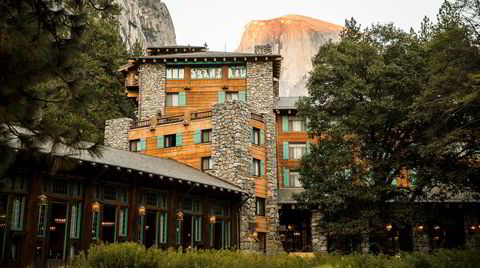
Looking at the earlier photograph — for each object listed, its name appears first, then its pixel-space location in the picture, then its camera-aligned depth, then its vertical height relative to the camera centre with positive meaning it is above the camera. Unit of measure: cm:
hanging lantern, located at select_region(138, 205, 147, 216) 2409 +160
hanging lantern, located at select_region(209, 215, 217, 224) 2862 +143
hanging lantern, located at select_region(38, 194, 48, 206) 1969 +170
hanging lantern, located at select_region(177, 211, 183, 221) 2648 +147
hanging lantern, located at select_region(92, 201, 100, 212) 2186 +162
